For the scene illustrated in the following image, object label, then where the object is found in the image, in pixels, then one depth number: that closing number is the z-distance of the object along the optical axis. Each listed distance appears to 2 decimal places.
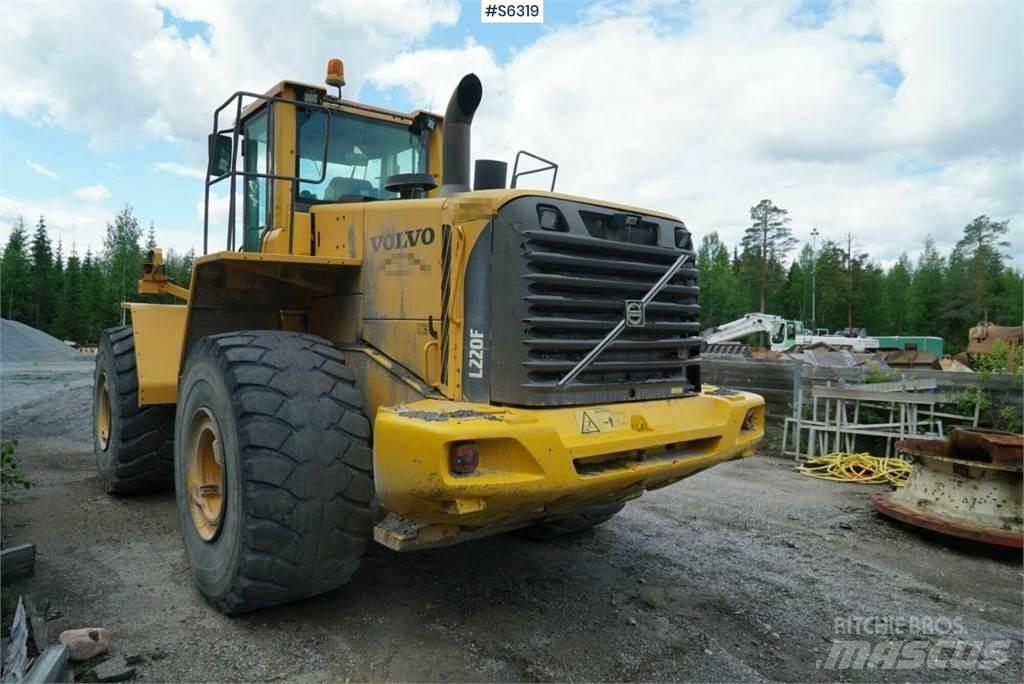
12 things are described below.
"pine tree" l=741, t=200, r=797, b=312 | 58.00
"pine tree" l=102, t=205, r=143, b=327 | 42.19
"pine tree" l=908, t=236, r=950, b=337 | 52.38
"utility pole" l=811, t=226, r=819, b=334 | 56.66
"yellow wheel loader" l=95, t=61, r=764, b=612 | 2.88
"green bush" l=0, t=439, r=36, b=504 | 4.27
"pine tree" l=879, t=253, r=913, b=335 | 57.09
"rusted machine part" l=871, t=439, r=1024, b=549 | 5.28
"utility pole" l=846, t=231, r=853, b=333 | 55.97
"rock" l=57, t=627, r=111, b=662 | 2.87
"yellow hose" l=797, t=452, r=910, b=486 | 7.45
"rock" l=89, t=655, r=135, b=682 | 2.75
